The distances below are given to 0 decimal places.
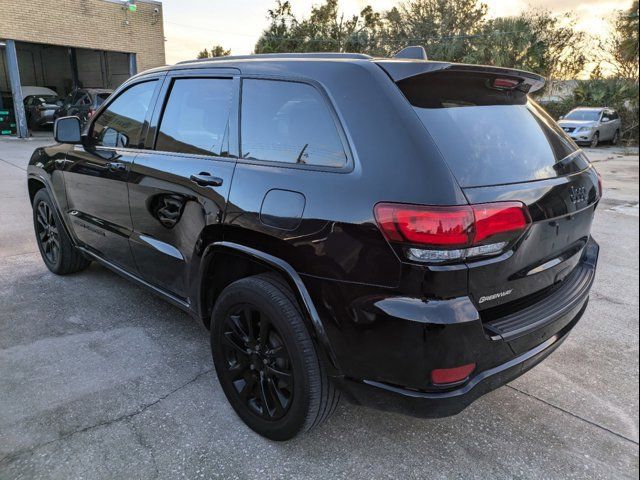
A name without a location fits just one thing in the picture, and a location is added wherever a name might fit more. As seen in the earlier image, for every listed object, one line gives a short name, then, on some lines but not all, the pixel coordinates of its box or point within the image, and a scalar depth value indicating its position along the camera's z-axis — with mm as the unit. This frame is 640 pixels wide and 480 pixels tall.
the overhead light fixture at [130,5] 18797
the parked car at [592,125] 19734
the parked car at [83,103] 17109
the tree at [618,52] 21469
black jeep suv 1791
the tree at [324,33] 32031
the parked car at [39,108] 19078
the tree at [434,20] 31078
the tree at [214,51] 41212
